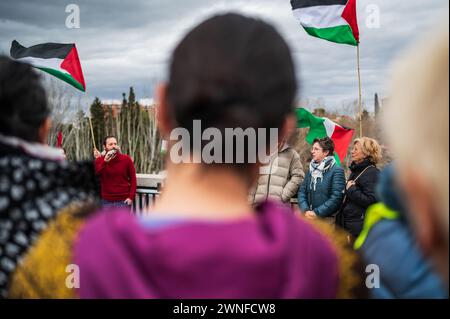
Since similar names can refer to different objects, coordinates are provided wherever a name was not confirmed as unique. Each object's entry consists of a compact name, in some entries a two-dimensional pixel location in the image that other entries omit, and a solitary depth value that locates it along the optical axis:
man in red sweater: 6.96
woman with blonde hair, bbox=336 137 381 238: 5.01
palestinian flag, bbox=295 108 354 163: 7.18
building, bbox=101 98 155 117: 48.44
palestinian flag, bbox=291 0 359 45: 7.16
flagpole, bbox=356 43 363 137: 6.52
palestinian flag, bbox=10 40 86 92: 6.87
